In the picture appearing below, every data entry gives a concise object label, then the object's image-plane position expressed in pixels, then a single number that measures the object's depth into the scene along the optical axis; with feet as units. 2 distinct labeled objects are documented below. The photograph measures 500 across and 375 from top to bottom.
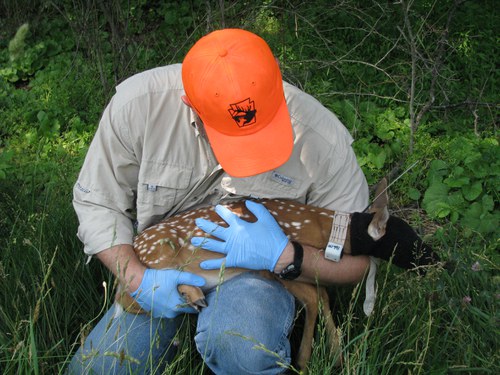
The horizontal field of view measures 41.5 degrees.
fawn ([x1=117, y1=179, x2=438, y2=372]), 9.04
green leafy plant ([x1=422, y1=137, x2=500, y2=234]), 13.06
